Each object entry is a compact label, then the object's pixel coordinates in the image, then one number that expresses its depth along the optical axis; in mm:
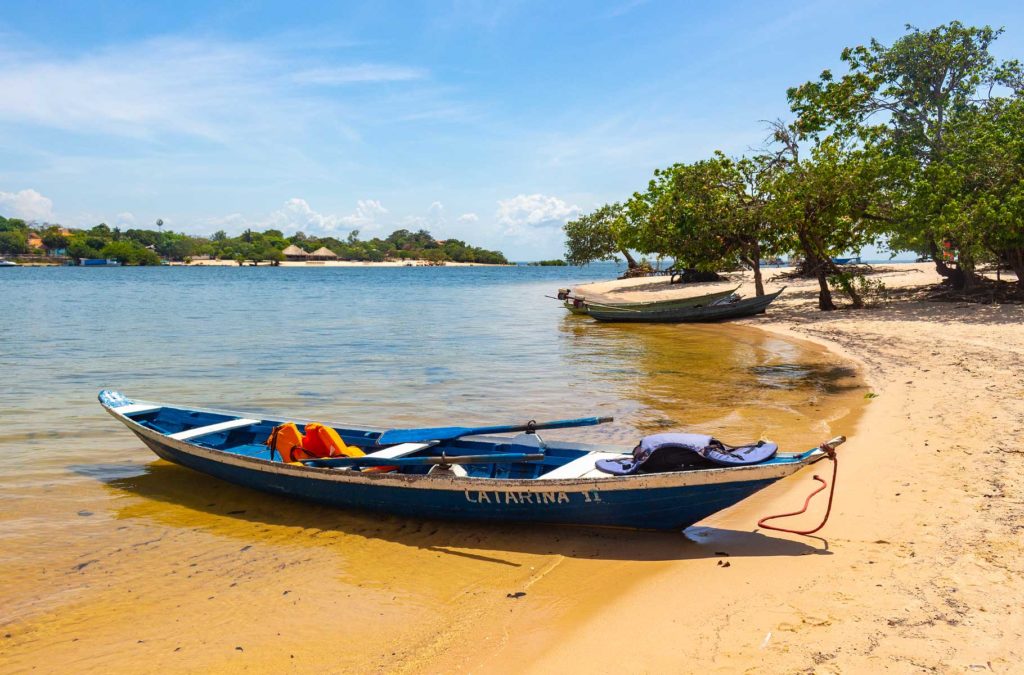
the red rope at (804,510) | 5466
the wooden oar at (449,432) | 6931
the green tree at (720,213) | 27438
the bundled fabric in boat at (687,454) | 5801
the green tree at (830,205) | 23312
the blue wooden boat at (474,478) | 5758
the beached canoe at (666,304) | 29094
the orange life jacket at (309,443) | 7723
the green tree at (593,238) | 72625
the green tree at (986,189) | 18203
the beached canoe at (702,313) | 27797
